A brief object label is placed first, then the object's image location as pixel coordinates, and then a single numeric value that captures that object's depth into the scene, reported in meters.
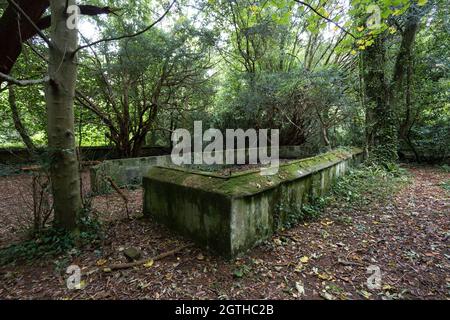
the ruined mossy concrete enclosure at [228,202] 2.39
